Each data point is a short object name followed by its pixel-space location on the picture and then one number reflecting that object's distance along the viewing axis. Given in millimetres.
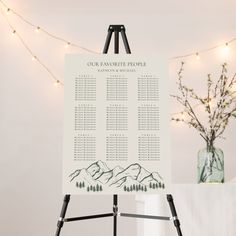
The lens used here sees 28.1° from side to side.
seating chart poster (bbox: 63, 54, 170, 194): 1664
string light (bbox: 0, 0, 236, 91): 2729
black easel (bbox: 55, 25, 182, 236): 1626
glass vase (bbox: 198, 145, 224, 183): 2082
